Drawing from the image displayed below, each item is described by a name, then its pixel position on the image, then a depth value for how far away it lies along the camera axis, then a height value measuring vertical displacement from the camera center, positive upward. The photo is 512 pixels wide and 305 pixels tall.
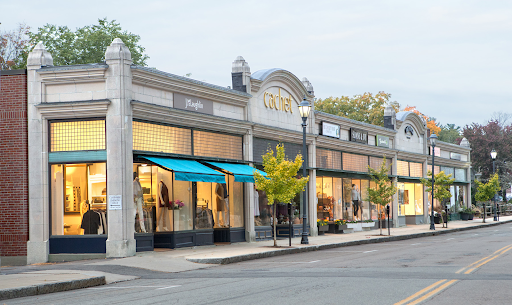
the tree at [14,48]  43.53 +11.34
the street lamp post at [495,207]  45.03 -2.28
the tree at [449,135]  88.62 +7.39
